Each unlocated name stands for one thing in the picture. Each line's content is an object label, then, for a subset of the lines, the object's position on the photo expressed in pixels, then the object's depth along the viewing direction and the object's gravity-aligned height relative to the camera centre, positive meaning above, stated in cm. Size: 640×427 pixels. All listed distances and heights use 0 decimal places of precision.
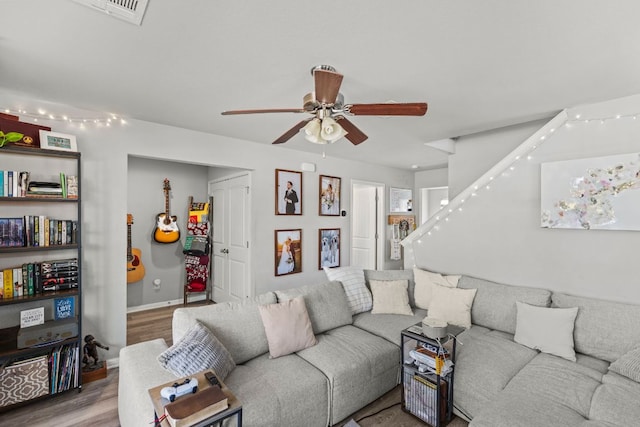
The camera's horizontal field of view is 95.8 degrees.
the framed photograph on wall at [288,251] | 402 -56
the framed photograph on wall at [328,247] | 448 -55
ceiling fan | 157 +61
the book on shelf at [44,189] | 228 +17
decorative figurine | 259 -128
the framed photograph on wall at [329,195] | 448 +27
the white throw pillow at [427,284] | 300 -73
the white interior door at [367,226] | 557 -27
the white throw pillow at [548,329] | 216 -90
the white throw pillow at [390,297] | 293 -87
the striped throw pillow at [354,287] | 293 -77
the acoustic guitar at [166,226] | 438 -23
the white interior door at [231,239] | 398 -41
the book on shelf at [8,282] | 219 -56
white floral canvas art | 230 +19
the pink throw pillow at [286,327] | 213 -88
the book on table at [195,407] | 112 -80
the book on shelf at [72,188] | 244 +19
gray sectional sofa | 160 -105
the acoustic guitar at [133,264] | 400 -75
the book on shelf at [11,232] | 217 -17
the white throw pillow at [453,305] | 267 -87
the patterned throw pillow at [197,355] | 164 -85
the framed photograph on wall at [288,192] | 403 +28
